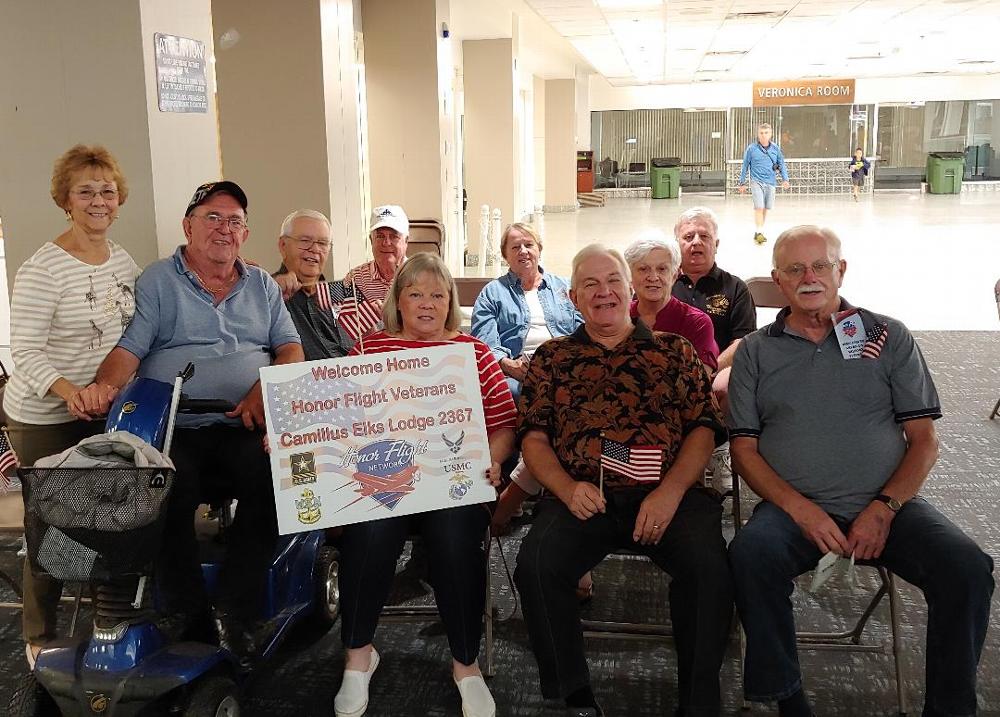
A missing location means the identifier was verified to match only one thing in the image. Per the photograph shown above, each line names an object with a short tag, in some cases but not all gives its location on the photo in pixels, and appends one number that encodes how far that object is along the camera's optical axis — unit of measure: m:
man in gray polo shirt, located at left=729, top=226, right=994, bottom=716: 2.32
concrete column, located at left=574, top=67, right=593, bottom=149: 26.48
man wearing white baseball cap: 4.28
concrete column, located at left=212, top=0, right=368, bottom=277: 6.15
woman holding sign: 2.54
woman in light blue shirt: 4.04
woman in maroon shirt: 3.40
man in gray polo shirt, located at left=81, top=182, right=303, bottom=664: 2.62
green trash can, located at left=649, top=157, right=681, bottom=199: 29.58
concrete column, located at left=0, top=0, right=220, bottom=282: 3.61
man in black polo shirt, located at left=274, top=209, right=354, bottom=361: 3.69
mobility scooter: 2.04
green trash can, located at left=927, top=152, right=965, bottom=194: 27.69
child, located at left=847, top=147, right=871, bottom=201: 26.56
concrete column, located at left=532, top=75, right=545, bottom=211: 24.67
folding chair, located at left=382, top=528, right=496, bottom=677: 3.10
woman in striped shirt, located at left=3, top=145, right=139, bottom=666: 2.75
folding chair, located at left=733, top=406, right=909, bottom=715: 2.66
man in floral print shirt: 2.41
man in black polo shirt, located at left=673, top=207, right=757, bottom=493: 3.86
